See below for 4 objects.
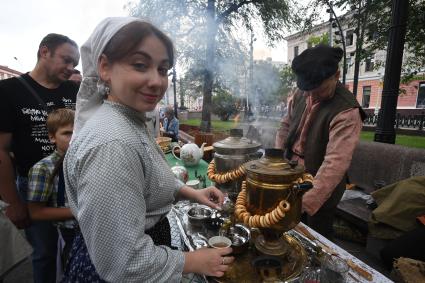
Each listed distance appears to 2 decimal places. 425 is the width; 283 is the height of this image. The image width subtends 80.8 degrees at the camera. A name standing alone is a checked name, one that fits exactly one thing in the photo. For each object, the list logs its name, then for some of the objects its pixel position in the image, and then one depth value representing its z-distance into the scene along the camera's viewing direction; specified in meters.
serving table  1.34
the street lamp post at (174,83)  13.00
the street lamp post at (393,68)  3.83
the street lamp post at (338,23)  7.74
